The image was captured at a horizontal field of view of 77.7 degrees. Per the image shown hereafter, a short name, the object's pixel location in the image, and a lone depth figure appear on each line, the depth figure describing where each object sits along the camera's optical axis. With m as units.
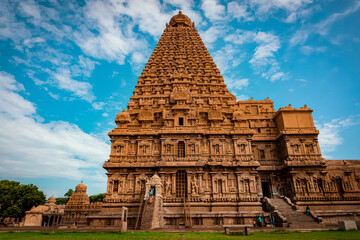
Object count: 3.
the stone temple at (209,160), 28.17
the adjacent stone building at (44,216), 36.53
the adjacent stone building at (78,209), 36.88
